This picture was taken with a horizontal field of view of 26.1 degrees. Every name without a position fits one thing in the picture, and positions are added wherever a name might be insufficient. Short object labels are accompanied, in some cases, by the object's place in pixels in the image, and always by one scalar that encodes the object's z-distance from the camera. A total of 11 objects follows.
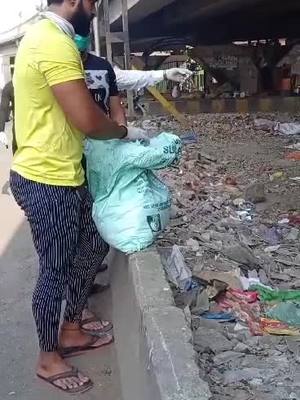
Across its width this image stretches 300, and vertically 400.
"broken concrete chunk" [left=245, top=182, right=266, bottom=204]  6.46
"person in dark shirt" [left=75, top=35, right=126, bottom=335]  3.96
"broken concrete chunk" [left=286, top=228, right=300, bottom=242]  5.21
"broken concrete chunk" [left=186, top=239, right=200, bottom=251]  4.88
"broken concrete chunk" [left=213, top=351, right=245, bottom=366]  3.10
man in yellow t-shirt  2.84
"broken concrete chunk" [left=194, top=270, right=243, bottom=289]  4.02
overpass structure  13.81
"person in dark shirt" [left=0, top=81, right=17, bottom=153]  6.37
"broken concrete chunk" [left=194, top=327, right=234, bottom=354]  3.20
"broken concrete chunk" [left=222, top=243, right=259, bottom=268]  4.49
